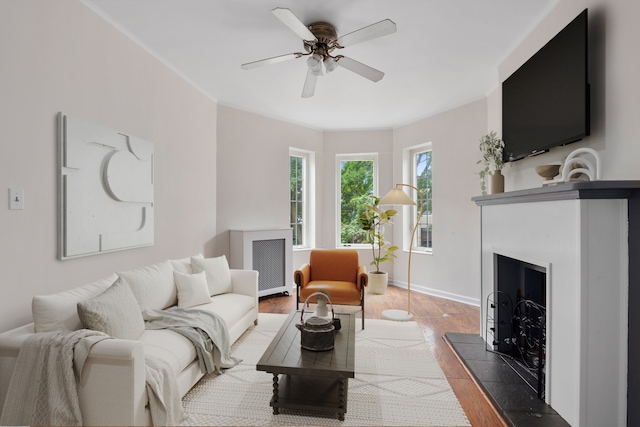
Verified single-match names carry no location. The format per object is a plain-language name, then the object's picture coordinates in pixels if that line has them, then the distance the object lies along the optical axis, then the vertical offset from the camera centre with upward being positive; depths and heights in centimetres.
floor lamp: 425 +11
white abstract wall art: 244 +17
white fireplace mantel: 183 -48
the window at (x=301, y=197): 614 +25
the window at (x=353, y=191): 639 +36
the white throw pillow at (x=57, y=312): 195 -57
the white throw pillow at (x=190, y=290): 305 -69
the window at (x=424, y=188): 565 +37
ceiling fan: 281 +125
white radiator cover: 490 -64
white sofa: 175 -78
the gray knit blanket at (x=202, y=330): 253 -88
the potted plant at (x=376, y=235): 536 -36
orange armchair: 382 -77
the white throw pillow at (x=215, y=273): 348 -62
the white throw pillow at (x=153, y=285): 264 -58
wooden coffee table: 211 -95
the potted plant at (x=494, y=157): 321 +51
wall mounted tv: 218 +82
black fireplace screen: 266 -84
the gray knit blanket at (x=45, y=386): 171 -85
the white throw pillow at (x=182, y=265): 333 -52
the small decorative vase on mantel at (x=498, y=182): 321 +27
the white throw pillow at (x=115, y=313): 200 -60
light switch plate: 209 +7
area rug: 217 -127
